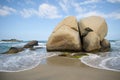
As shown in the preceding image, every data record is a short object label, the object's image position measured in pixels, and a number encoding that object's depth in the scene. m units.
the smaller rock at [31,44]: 10.98
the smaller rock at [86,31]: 7.64
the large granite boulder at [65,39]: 6.74
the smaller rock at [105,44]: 8.09
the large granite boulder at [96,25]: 7.62
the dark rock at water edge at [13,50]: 6.78
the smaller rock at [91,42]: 7.01
